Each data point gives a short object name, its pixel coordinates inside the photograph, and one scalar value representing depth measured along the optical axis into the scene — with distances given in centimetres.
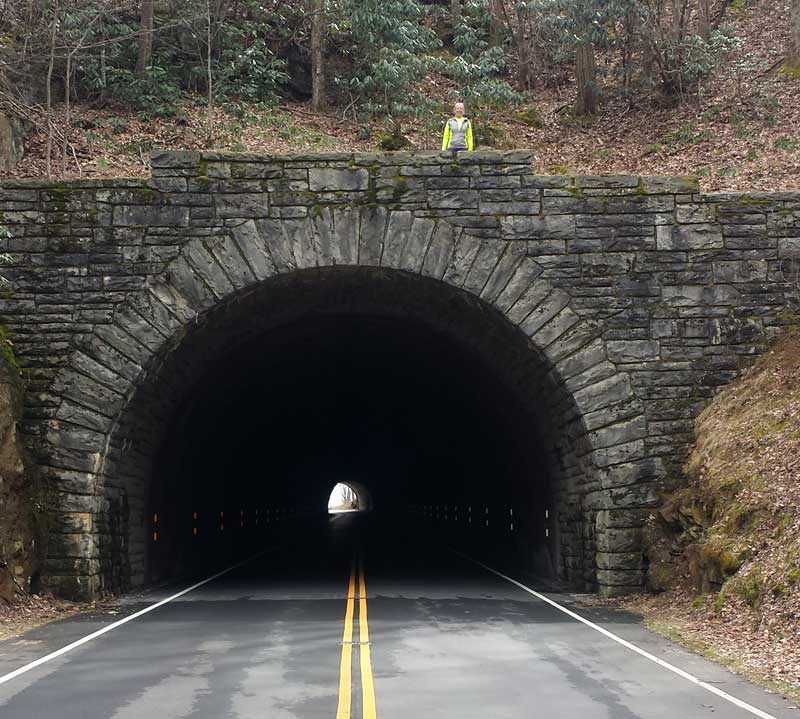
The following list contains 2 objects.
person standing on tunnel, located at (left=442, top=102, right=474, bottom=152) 1878
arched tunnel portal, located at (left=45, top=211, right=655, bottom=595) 1656
